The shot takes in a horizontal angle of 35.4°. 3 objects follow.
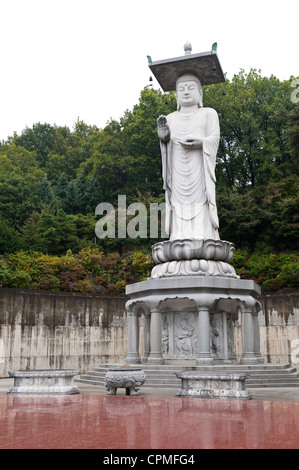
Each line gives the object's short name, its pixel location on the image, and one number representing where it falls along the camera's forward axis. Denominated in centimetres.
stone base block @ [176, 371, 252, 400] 856
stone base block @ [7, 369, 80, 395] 958
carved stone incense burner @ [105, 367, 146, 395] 934
